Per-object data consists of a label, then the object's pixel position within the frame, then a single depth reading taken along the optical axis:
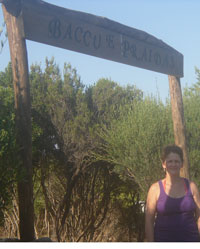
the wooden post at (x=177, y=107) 7.71
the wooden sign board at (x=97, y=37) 5.56
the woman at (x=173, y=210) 3.09
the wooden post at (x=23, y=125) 5.90
